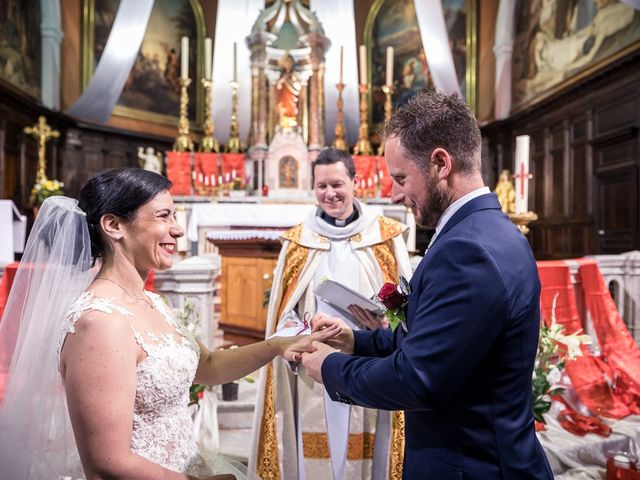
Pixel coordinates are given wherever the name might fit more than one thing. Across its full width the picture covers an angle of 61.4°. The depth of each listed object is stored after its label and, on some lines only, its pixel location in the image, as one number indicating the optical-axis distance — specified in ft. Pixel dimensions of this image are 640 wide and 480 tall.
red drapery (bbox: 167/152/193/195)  30.22
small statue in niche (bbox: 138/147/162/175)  29.35
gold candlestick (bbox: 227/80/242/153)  33.22
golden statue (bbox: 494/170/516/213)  17.43
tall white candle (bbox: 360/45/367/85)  30.71
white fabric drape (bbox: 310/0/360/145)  40.73
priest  8.72
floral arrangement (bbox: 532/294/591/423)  9.95
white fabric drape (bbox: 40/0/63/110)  32.22
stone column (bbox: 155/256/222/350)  12.14
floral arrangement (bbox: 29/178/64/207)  24.54
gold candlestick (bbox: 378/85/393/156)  31.71
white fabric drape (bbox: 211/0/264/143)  39.78
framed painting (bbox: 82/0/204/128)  36.27
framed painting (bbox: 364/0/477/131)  39.65
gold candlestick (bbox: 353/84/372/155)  34.04
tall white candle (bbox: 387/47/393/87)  30.86
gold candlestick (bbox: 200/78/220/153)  32.27
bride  4.71
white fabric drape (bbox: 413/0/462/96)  33.88
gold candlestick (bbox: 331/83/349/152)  34.78
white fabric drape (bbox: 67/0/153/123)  32.01
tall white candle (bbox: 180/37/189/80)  28.73
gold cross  26.50
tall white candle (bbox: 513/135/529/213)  13.17
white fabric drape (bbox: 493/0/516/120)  36.76
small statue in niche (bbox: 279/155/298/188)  33.09
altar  18.13
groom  3.98
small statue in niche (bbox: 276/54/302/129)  35.22
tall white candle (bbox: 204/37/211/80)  29.08
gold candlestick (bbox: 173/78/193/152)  31.24
